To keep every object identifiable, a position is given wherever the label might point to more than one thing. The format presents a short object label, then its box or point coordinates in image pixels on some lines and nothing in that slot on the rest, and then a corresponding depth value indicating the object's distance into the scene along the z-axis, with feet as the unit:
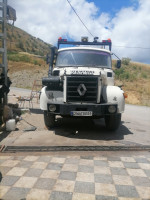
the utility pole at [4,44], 17.10
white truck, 12.79
